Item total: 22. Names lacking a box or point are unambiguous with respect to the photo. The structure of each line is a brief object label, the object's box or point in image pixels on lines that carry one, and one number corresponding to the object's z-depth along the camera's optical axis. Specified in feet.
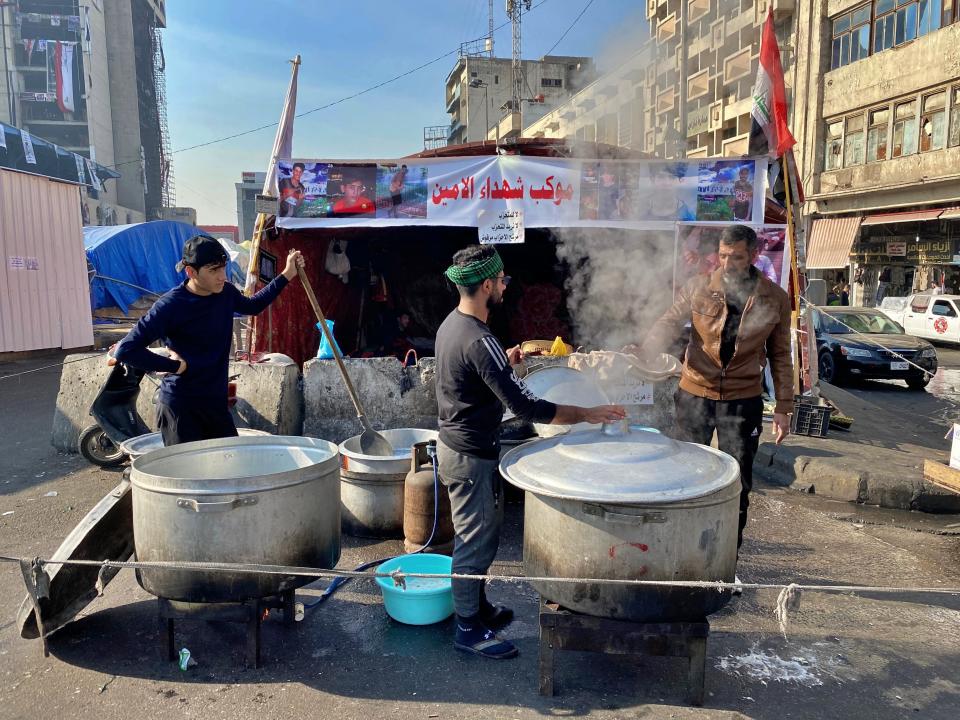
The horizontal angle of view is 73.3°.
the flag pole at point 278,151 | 22.56
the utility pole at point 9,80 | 151.84
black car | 37.81
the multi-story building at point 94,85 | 159.84
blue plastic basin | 11.05
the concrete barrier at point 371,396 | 20.47
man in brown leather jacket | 11.98
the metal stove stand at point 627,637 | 8.52
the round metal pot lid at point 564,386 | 13.74
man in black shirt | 9.32
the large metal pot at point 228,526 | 8.91
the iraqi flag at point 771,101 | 20.93
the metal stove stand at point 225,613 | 9.54
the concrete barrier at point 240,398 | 20.22
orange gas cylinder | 13.98
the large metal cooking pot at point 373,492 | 15.21
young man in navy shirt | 11.21
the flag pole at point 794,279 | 22.03
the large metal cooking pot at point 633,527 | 8.03
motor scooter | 19.34
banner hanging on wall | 22.59
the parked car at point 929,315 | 54.70
